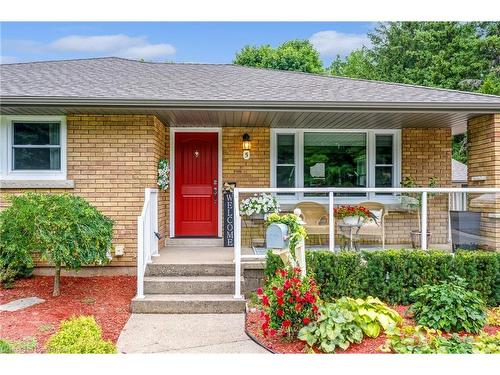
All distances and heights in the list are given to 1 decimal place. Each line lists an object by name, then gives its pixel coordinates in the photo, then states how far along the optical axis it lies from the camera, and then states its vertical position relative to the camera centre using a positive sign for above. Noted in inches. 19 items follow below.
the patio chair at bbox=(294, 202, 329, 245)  269.3 -18.6
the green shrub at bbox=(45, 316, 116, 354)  149.7 -53.1
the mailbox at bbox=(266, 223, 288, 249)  211.0 -23.4
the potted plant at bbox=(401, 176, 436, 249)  284.4 -9.3
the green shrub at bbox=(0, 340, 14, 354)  166.1 -60.9
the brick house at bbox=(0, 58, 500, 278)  275.7 +38.4
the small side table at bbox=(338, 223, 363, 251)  264.8 -27.7
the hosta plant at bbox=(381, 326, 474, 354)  169.8 -61.7
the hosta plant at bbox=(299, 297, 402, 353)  179.2 -57.8
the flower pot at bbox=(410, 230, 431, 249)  281.4 -32.2
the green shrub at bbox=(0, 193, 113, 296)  237.3 -23.7
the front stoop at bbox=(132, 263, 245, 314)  234.2 -57.4
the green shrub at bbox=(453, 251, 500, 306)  241.3 -46.0
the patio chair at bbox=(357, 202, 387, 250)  271.7 -24.0
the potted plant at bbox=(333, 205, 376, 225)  266.5 -15.6
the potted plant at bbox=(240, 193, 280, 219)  290.5 -11.9
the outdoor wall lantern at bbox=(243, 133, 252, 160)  343.0 +35.8
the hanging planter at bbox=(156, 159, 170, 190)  316.5 +9.5
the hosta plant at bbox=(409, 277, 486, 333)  193.2 -54.7
